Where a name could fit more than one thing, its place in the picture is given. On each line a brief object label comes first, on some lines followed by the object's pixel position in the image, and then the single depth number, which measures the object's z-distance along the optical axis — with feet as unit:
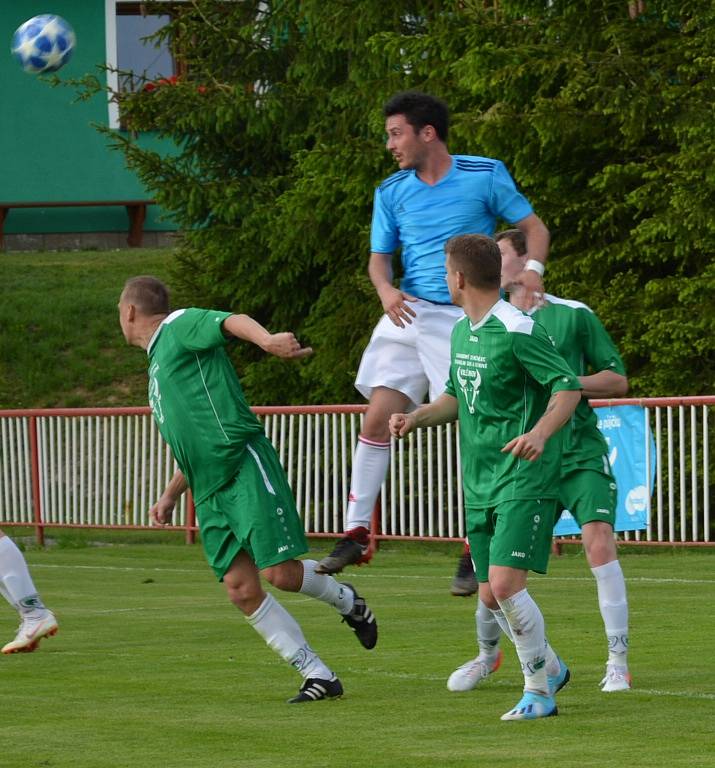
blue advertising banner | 107.45
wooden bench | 256.11
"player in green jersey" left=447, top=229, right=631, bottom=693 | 50.14
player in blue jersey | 61.00
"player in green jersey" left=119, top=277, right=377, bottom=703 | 49.19
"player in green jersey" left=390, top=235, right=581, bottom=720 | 44.29
